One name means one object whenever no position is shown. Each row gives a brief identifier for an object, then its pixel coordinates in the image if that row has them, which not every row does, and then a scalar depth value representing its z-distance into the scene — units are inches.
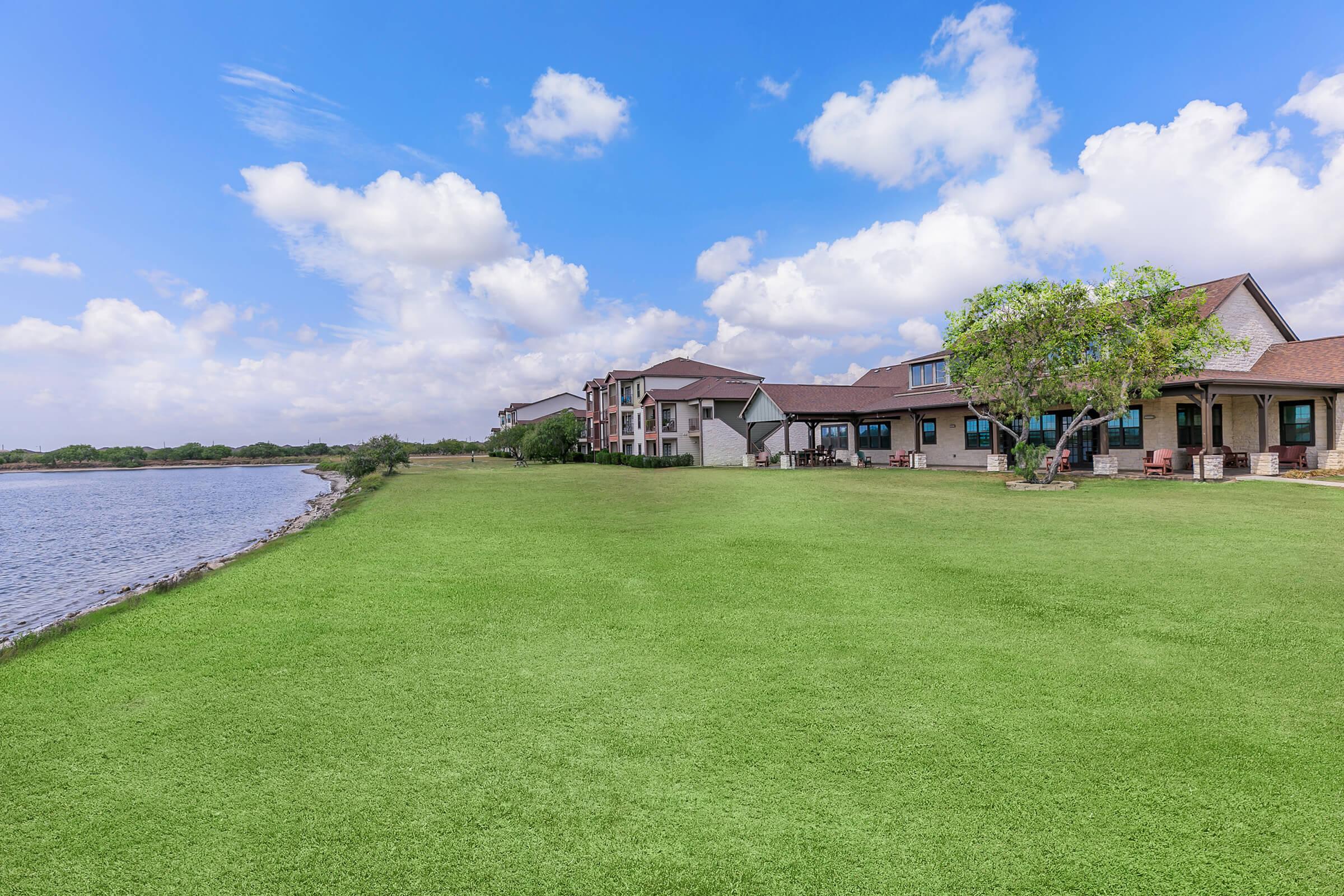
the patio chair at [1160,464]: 895.7
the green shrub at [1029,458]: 848.9
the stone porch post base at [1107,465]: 954.7
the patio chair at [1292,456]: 916.6
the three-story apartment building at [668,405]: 1870.1
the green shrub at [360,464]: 1733.5
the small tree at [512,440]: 2629.9
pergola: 1353.3
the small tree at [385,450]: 1769.2
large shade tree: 816.9
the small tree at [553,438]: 2212.1
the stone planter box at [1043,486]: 828.3
